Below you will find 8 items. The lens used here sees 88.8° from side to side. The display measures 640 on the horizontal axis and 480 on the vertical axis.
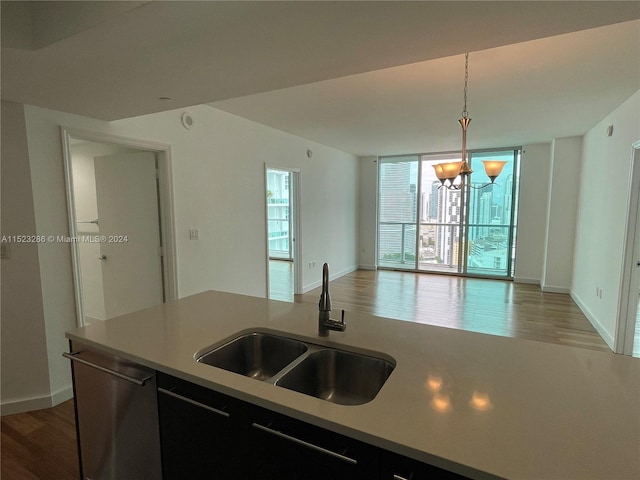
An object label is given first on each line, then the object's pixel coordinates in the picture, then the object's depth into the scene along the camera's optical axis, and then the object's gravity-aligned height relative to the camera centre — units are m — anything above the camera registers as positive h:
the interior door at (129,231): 3.23 -0.22
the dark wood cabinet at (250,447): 0.89 -0.75
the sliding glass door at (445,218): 6.53 -0.21
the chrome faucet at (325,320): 1.50 -0.52
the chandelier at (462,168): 2.76 +0.36
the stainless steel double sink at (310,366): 1.34 -0.69
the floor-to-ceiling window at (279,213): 9.04 -0.11
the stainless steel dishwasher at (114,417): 1.37 -0.93
